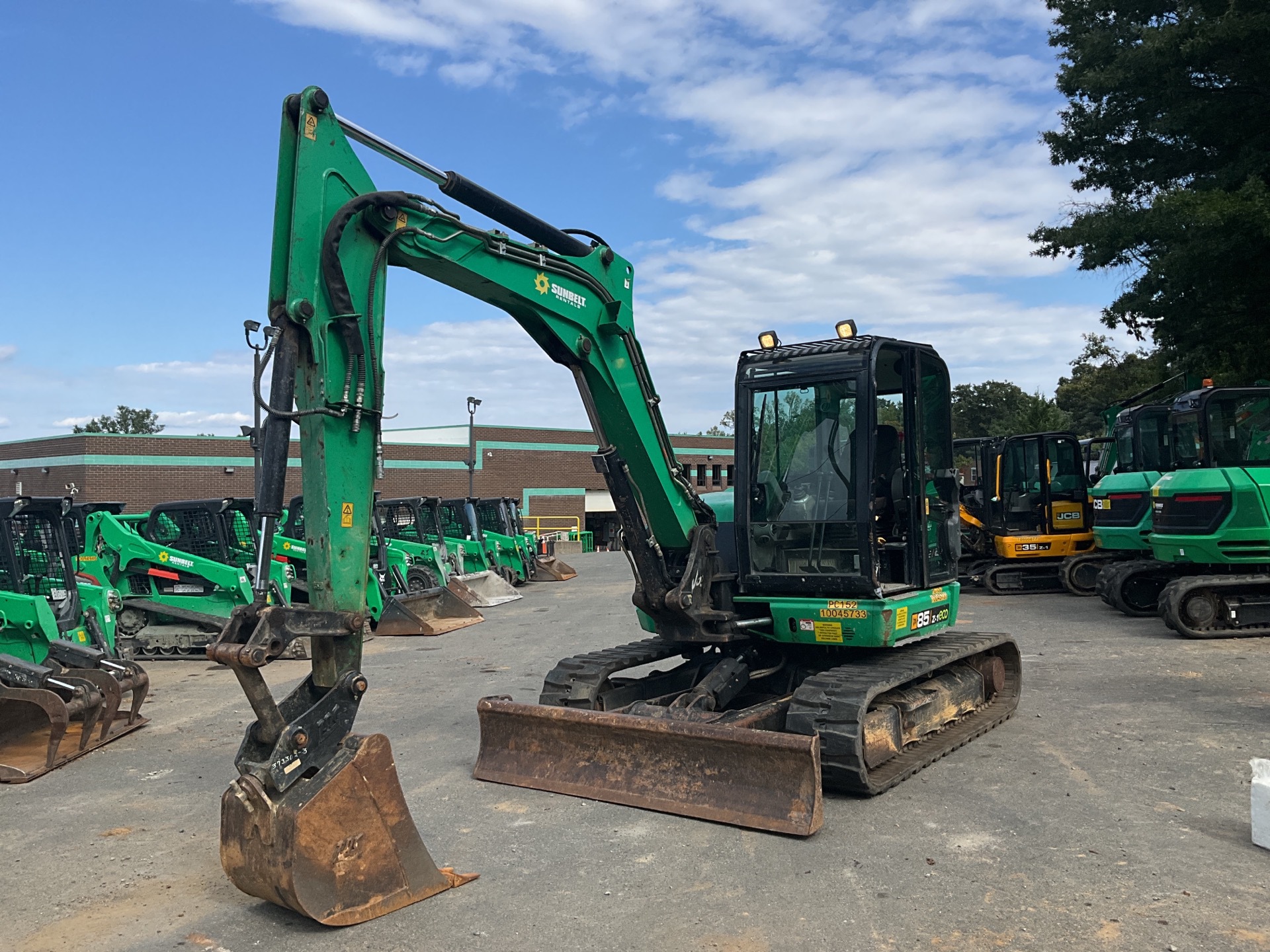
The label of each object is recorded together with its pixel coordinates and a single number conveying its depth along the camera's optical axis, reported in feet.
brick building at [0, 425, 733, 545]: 118.83
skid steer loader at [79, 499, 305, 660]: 44.32
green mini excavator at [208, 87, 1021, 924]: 14.78
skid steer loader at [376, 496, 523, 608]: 62.18
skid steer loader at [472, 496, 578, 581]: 81.10
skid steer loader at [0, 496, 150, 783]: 25.67
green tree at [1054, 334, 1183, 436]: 144.87
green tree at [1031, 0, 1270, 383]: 49.96
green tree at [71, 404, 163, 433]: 253.44
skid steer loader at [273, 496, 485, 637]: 50.83
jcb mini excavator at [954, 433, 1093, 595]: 57.21
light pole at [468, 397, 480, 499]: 112.47
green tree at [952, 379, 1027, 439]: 223.30
